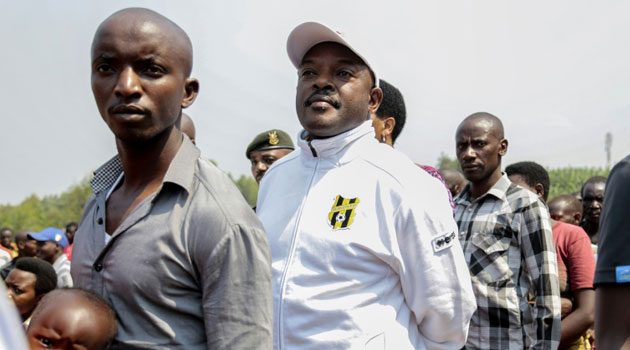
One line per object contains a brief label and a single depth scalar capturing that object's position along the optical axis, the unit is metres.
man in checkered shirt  4.21
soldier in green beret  5.20
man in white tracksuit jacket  2.71
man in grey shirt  1.79
